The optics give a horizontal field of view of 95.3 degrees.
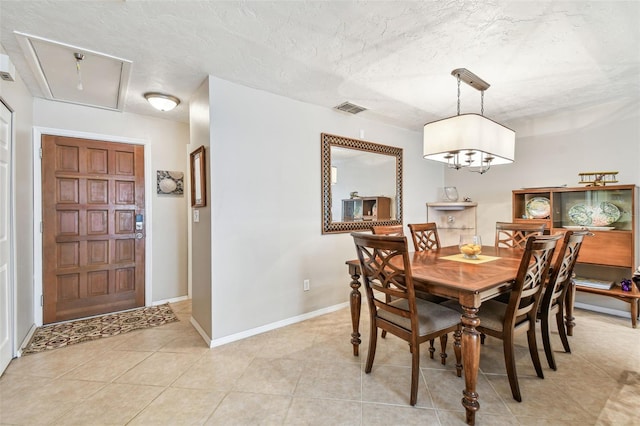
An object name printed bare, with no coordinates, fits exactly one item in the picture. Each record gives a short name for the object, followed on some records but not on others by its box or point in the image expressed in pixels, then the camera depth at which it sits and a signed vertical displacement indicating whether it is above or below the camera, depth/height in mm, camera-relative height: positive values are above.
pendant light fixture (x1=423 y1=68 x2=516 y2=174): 2062 +527
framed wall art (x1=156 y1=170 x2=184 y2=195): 3615 +365
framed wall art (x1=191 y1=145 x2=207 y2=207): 2633 +310
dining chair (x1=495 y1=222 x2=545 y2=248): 3049 -225
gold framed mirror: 3344 +337
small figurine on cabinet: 3076 +362
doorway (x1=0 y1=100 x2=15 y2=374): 2131 -214
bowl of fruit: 2398 -297
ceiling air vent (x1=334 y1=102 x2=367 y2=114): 3215 +1174
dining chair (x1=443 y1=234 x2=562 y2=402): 1685 -642
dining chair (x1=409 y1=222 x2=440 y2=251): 3138 -288
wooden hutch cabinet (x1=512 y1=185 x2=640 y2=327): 2938 -146
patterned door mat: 2607 -1165
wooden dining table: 1607 -437
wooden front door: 3018 -171
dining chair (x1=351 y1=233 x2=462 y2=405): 1738 -656
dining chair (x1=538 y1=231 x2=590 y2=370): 1961 -543
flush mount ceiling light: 2822 +1095
